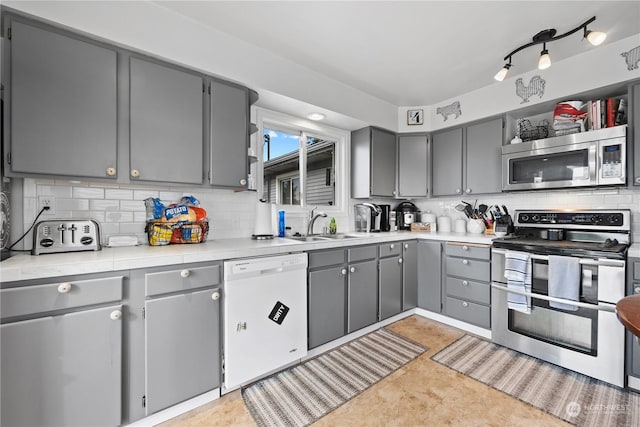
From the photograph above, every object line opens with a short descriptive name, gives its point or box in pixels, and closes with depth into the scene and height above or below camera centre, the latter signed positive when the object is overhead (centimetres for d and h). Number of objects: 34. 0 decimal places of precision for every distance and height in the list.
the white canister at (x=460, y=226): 327 -15
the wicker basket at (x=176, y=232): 193 -14
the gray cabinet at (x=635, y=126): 205 +68
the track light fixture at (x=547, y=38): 181 +136
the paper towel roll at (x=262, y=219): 235 -5
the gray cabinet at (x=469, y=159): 291 +64
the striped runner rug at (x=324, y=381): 165 -122
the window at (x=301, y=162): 282 +61
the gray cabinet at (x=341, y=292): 223 -71
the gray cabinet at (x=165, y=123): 175 +63
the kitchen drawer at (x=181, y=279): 149 -39
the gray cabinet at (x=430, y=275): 296 -71
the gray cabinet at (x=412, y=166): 348 +64
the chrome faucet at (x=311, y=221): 287 -8
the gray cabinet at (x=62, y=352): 118 -66
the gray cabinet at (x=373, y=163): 326 +64
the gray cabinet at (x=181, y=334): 149 -72
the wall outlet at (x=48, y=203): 170 +7
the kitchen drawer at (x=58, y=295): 117 -39
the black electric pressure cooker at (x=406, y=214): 362 +0
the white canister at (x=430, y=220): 351 -8
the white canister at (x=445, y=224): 342 -13
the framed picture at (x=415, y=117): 349 +128
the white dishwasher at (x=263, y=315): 175 -72
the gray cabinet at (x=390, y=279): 277 -70
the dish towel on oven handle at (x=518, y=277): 224 -55
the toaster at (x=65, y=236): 150 -13
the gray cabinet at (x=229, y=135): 205 +63
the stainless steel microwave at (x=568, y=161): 213 +47
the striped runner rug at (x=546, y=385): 161 -122
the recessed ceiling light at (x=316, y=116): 286 +107
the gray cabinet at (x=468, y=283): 259 -71
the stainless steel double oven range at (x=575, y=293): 188 -64
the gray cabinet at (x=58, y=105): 143 +62
